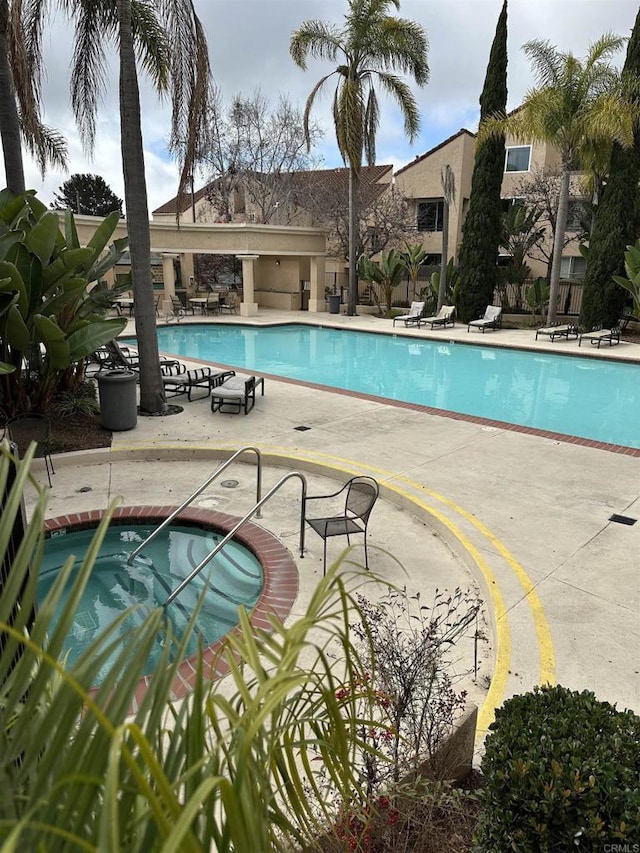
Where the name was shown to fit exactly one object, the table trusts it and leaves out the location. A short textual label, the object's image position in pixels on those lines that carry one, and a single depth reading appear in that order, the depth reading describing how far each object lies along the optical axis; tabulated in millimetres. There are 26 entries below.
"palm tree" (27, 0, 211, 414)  10633
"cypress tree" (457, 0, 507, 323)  25984
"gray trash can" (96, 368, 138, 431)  10391
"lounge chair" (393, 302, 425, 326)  26641
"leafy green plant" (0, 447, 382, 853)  1065
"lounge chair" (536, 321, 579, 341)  22500
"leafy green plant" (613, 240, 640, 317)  21156
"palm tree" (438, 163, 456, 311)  27406
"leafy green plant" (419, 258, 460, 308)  28453
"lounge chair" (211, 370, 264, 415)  11820
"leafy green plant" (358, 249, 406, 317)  29547
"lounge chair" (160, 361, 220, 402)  12950
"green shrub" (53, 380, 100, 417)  10812
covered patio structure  29141
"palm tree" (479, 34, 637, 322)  21531
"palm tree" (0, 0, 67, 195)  9992
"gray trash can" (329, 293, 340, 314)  31969
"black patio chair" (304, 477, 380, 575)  6227
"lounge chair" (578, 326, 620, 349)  21425
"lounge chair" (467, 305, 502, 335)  25547
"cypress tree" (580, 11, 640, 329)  22938
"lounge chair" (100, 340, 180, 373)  14820
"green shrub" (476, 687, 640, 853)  2287
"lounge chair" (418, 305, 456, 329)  26516
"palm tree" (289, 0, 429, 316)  26219
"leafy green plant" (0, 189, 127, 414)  8359
